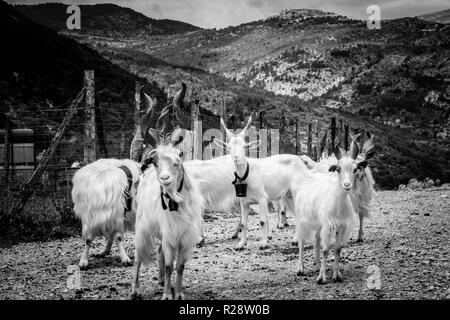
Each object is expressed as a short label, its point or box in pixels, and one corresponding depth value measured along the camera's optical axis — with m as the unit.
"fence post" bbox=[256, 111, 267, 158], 18.36
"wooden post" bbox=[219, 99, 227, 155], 15.80
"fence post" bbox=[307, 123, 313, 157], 20.72
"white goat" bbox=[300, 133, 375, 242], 8.16
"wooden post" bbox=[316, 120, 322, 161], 20.70
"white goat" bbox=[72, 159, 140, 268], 8.04
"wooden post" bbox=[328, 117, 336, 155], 14.16
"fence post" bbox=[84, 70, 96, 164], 11.38
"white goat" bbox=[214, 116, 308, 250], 10.18
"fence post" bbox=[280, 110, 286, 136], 20.50
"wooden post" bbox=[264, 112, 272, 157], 18.96
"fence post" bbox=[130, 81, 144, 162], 10.32
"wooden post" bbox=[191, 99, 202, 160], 14.86
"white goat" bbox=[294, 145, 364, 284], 6.97
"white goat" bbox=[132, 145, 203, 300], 5.82
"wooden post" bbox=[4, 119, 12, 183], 15.57
